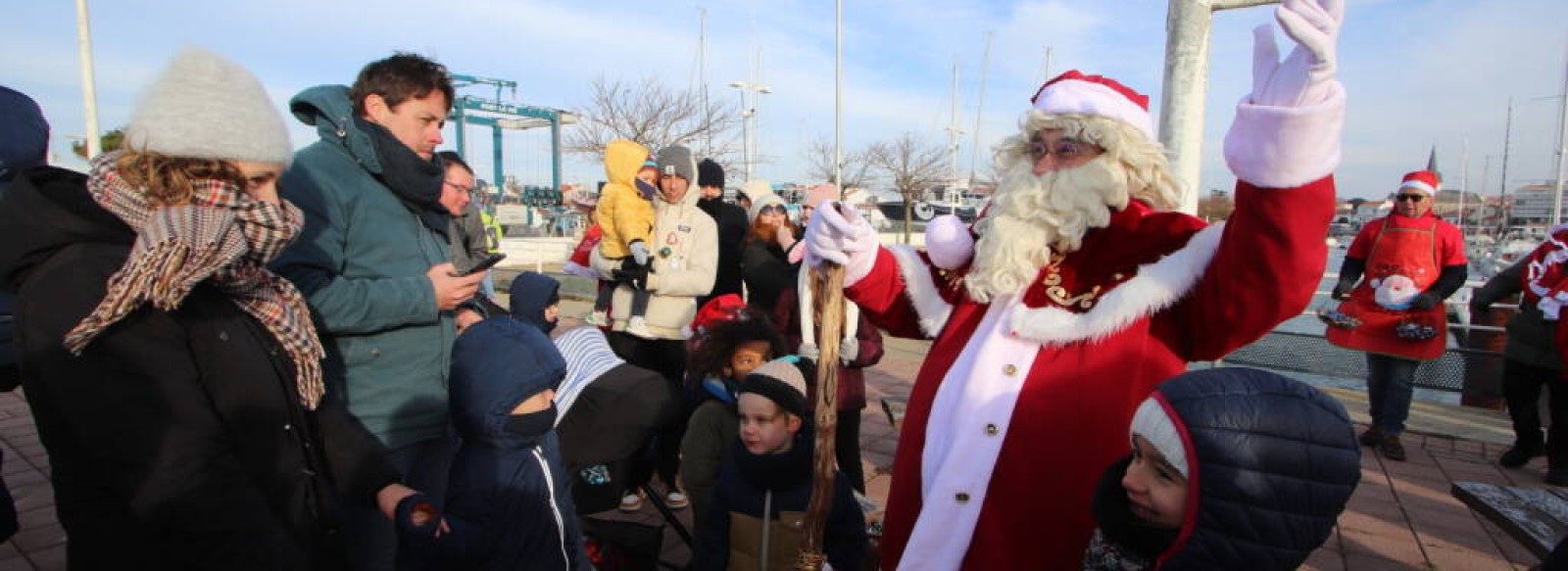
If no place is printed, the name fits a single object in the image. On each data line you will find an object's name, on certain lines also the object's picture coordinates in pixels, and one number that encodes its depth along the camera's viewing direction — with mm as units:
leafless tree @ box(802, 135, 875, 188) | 31281
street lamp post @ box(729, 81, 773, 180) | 24225
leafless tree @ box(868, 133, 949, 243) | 30234
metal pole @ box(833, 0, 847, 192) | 16438
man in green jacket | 1917
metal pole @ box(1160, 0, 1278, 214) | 3078
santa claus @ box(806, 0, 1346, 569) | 1404
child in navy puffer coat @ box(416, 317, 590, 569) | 1831
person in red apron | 4363
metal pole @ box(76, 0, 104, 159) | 11409
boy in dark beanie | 2334
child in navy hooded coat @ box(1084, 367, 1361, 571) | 1154
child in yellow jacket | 3924
